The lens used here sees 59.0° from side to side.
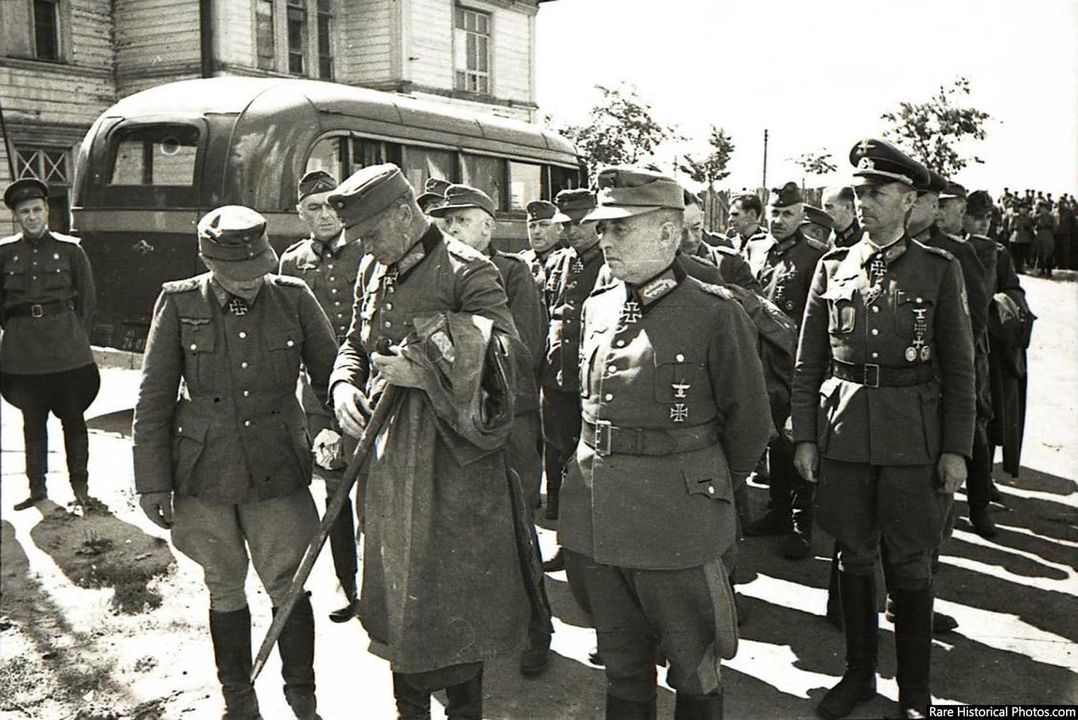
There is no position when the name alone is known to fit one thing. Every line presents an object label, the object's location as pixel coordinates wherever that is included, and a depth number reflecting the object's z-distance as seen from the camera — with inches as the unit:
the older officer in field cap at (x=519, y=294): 182.1
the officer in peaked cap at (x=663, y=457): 112.0
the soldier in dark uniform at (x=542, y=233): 277.1
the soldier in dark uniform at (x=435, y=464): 112.4
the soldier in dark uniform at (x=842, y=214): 267.6
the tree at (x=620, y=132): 1044.5
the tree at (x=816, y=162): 852.6
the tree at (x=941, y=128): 591.2
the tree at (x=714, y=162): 997.2
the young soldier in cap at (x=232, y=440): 135.5
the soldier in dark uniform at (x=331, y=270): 187.2
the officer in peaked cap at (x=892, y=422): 136.8
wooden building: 378.3
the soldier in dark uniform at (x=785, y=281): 236.1
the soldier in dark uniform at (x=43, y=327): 247.9
